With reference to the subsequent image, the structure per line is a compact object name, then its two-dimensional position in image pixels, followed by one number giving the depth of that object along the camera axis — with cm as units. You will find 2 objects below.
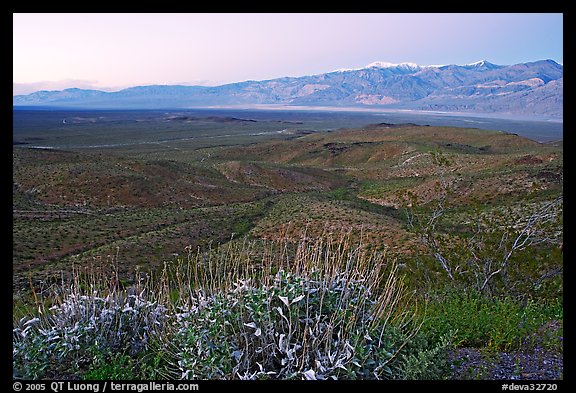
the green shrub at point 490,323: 519
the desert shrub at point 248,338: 402
